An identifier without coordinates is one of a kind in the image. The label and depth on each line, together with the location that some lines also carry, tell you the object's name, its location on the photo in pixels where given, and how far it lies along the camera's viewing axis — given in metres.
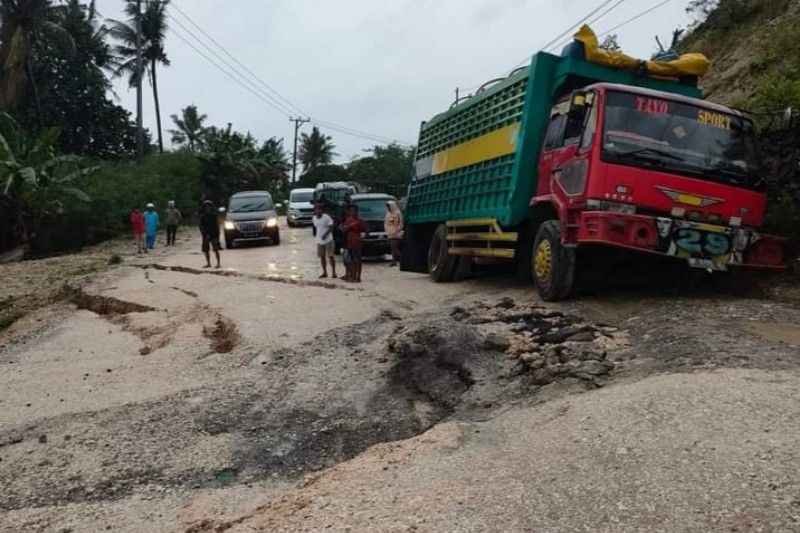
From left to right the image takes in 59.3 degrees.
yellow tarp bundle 8.55
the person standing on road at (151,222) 20.55
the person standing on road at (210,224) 15.23
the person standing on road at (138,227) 20.02
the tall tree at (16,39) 28.00
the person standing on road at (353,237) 12.41
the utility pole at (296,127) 66.49
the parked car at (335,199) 18.11
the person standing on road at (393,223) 15.41
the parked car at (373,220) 16.92
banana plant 21.00
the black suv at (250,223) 21.22
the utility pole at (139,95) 37.03
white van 30.58
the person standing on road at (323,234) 13.34
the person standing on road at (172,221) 22.83
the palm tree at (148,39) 41.09
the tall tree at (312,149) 70.94
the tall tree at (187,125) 61.75
